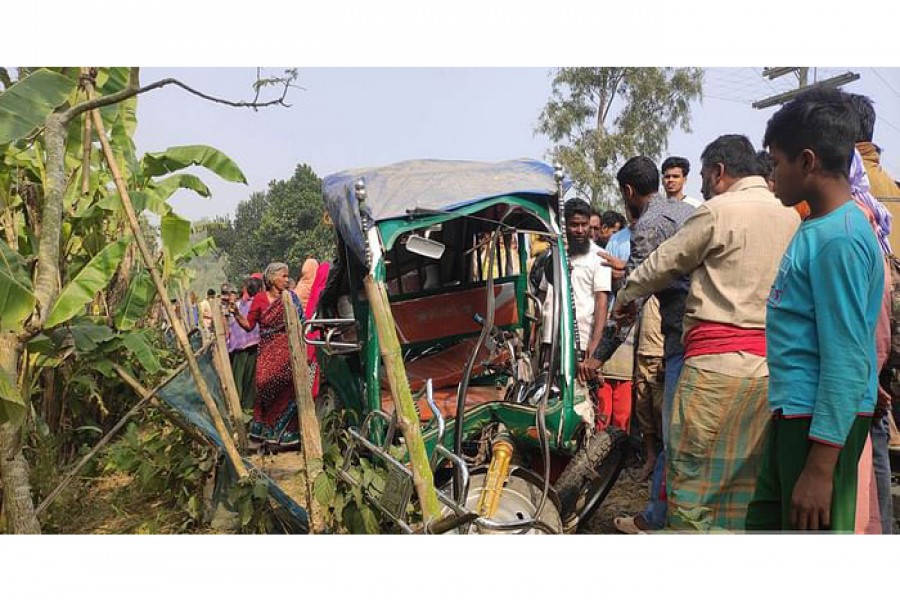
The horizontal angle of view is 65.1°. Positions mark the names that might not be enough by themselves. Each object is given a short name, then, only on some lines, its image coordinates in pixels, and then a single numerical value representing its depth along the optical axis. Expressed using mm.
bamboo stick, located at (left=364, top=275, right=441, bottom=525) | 2471
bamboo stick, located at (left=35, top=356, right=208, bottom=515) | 3934
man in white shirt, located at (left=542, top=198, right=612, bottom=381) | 5113
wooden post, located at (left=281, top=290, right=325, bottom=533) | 3596
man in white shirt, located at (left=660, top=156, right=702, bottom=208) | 4594
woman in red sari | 7160
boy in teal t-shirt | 1808
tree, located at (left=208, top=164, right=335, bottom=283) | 39500
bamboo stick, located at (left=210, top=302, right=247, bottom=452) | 4797
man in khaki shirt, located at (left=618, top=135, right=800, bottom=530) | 2686
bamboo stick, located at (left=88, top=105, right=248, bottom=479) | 4086
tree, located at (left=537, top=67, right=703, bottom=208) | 24719
